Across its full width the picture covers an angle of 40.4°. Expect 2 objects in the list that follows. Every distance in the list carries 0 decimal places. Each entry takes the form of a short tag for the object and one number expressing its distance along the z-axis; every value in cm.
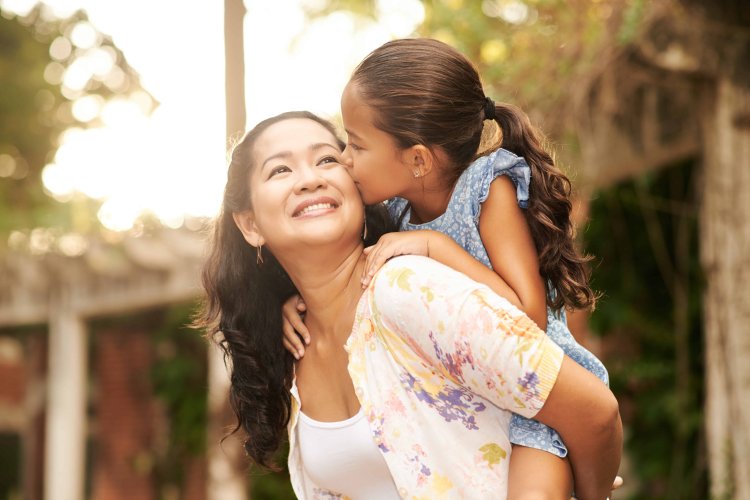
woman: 203
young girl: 238
